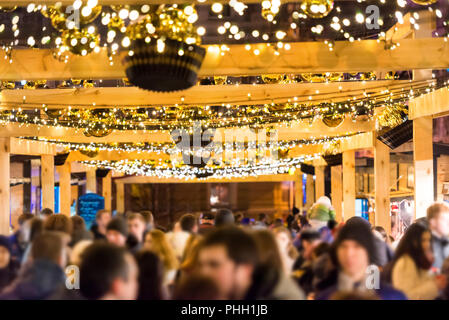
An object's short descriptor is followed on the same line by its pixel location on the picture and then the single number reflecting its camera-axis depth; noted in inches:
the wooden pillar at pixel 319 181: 604.7
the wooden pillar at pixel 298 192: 825.2
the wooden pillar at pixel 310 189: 737.3
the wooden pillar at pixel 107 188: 724.7
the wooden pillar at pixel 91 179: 719.7
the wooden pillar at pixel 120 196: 872.4
